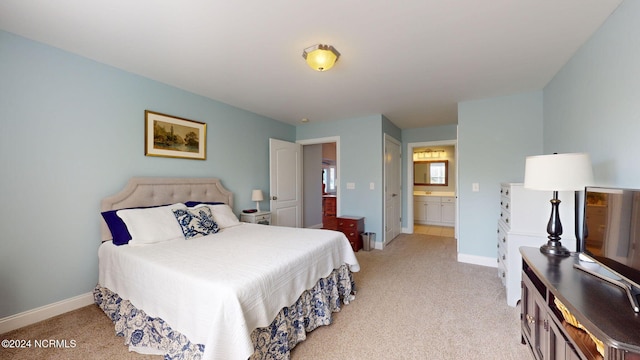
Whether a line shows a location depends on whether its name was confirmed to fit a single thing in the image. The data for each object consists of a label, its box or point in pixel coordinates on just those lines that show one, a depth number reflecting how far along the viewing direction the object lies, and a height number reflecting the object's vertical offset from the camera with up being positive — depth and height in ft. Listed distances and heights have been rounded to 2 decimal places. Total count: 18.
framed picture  9.19 +1.67
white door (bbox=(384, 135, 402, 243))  14.87 -0.61
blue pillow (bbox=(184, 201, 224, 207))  9.91 -1.03
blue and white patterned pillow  8.22 -1.55
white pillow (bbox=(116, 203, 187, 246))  7.35 -1.48
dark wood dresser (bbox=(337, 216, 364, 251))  13.50 -2.79
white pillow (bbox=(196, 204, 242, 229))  9.78 -1.55
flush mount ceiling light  6.75 +3.43
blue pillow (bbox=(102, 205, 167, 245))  7.32 -1.52
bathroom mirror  21.25 +0.56
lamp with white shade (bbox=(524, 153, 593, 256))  5.07 +0.06
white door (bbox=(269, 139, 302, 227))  14.33 -0.23
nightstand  12.09 -1.96
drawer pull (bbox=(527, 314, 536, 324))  4.94 -2.90
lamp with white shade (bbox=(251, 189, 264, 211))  12.76 -0.92
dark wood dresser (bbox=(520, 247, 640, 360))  2.75 -1.73
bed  4.50 -2.30
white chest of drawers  7.61 -1.42
